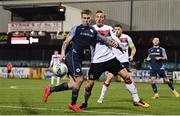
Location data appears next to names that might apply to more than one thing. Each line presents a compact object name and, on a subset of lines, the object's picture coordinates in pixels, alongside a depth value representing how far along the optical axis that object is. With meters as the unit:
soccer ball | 15.56
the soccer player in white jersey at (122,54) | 16.30
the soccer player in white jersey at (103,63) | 13.41
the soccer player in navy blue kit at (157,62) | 20.16
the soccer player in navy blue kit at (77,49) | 12.62
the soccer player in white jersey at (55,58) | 28.78
